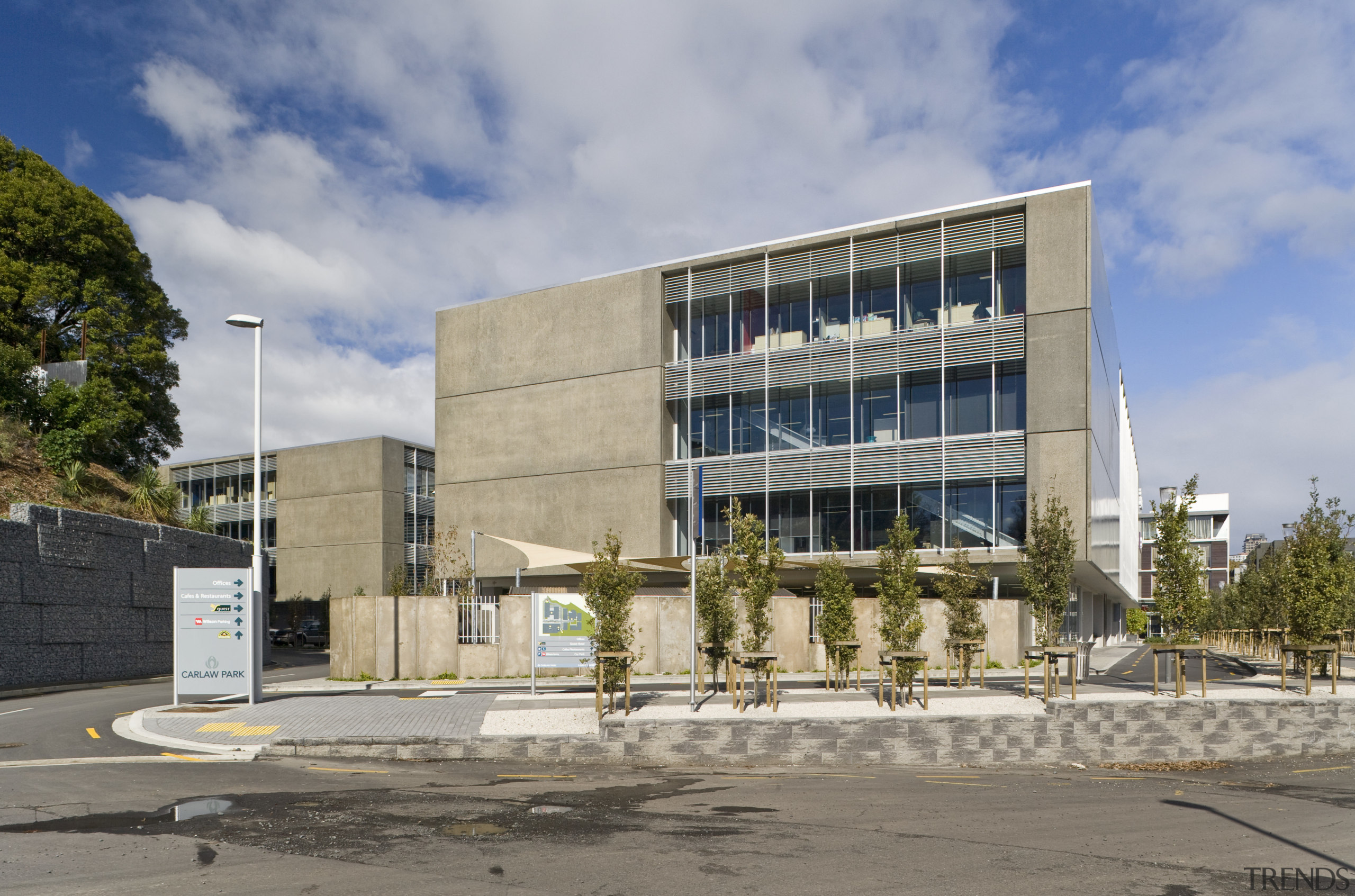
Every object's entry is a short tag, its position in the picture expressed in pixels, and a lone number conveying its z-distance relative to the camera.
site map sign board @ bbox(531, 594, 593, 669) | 17.41
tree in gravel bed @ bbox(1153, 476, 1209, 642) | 18.33
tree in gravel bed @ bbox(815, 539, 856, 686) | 21.33
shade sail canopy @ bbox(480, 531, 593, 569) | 23.05
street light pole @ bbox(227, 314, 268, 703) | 17.48
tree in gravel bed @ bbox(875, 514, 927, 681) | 18.06
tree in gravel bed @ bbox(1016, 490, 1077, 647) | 19.44
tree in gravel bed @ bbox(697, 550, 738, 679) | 17.98
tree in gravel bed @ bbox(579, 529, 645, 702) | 15.05
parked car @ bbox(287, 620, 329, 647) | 56.03
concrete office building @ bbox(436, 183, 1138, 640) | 33.97
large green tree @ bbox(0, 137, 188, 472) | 31.47
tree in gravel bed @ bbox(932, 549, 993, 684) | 19.84
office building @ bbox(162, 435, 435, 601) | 60.28
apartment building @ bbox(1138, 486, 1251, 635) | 128.25
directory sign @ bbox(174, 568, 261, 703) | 17.11
